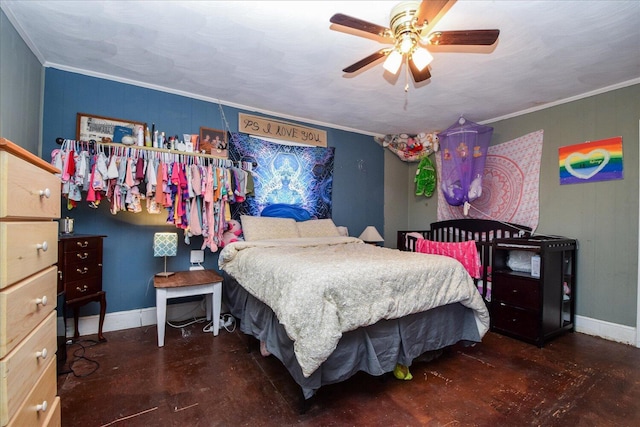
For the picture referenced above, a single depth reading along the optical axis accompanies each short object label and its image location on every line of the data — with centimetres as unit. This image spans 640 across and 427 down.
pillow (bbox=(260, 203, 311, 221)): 345
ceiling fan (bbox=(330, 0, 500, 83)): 149
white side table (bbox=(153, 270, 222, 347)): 239
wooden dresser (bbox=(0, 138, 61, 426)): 76
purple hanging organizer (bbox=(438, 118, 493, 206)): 326
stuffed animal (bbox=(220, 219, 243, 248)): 308
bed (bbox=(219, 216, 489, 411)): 151
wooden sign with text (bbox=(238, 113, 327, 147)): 338
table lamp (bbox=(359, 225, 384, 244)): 386
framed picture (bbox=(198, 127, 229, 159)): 312
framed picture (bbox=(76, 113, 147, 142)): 259
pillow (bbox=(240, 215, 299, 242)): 298
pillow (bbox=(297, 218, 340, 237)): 333
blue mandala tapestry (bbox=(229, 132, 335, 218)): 334
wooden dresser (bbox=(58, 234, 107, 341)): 213
